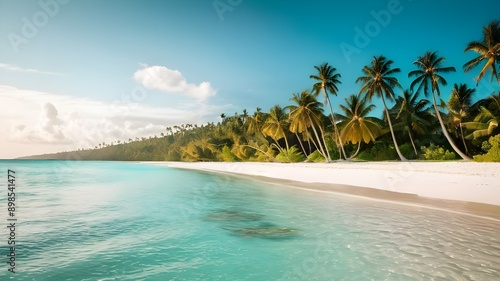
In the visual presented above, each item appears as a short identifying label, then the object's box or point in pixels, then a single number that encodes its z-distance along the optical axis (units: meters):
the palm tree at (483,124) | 23.30
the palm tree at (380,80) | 27.44
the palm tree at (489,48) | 19.92
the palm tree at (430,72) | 24.52
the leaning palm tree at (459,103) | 28.69
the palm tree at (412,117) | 31.67
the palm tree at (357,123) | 29.28
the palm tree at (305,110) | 31.28
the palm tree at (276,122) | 37.62
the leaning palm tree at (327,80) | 31.06
